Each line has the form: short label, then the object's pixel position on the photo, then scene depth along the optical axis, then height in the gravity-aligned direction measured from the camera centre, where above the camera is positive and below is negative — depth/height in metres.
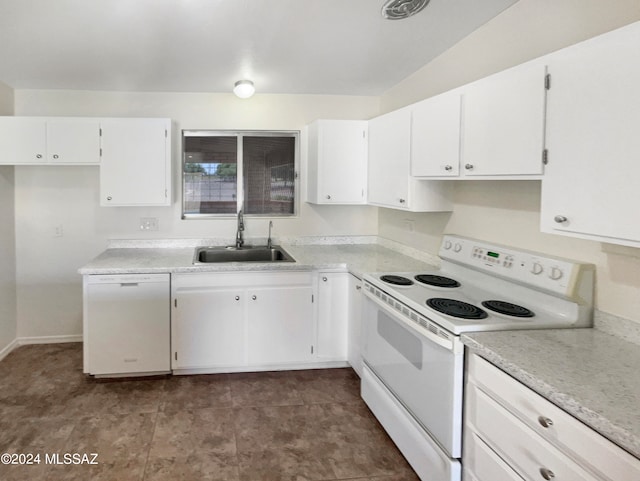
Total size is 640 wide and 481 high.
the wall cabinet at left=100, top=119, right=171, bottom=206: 3.38 +0.41
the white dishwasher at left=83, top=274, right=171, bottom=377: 3.04 -0.77
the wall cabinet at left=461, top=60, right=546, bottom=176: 1.69 +0.42
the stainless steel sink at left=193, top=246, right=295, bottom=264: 3.76 -0.33
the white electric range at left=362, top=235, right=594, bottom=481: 1.78 -0.43
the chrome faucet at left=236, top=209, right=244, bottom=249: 3.89 -0.14
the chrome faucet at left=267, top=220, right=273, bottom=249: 3.97 -0.20
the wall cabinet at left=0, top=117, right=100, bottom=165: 3.29 +0.55
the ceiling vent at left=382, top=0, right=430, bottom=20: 2.09 +1.04
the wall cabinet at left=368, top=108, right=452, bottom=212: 2.80 +0.30
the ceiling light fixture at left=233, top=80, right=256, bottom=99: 3.47 +1.03
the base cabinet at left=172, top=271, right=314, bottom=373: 3.13 -0.77
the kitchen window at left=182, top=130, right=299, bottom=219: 3.91 +0.40
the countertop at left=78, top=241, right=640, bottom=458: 1.12 -0.47
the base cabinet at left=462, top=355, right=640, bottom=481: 1.14 -0.66
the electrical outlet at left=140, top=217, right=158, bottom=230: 3.83 -0.08
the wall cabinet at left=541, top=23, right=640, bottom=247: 1.32 +0.27
